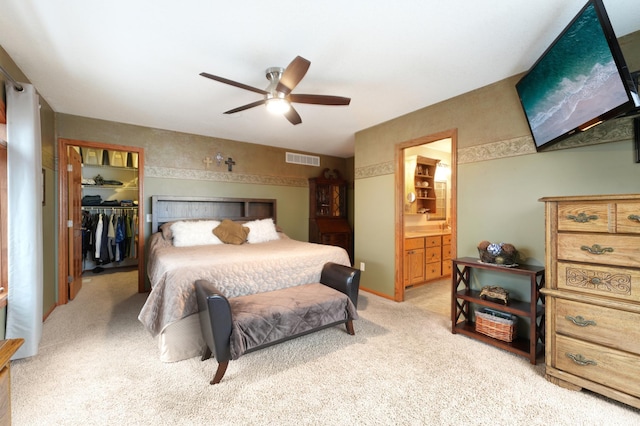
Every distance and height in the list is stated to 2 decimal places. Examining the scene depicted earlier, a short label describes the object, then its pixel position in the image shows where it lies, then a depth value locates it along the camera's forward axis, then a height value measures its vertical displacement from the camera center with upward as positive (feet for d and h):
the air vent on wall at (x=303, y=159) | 17.69 +3.48
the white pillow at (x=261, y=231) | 13.07 -1.02
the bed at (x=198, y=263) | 7.30 -1.66
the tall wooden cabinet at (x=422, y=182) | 15.61 +1.71
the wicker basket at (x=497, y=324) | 7.90 -3.40
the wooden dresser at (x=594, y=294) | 5.29 -1.76
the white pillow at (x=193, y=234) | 11.61 -0.99
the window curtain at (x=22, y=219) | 6.95 -0.20
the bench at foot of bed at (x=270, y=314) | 6.31 -2.72
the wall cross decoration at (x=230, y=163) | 15.40 +2.72
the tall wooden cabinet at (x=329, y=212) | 17.56 -0.07
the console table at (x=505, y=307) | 7.12 -2.74
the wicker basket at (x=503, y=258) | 7.89 -1.39
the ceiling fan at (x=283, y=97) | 7.20 +3.34
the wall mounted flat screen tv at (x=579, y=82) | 4.93 +2.80
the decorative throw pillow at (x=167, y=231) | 12.05 -0.89
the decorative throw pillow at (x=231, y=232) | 12.37 -1.01
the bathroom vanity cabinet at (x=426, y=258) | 13.58 -2.55
